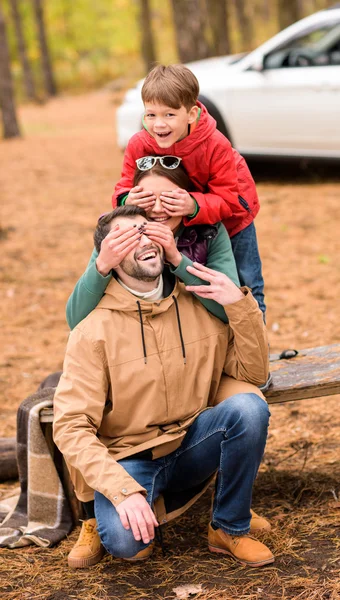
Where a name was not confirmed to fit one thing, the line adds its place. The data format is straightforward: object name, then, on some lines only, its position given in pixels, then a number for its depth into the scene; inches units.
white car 348.2
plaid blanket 137.3
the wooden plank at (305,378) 137.8
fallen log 167.0
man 118.3
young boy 121.8
